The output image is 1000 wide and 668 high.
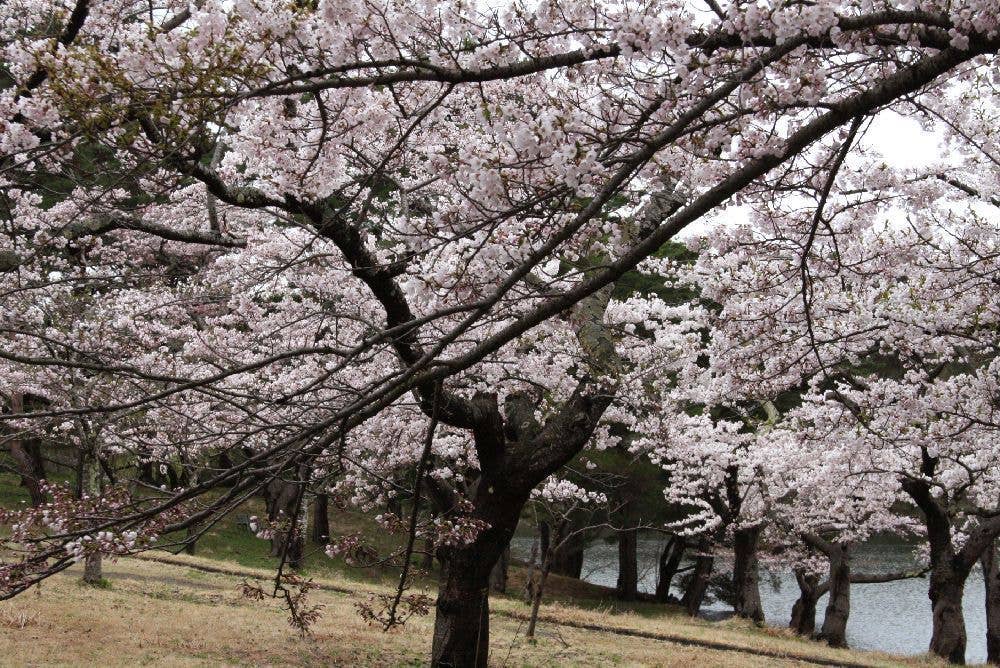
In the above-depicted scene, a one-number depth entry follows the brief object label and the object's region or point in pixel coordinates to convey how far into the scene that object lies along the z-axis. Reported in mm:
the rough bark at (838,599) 17609
